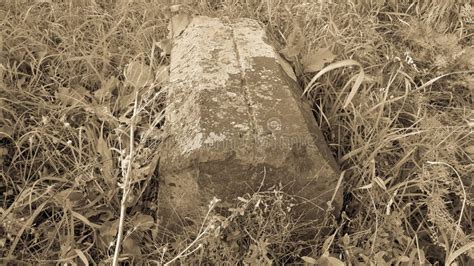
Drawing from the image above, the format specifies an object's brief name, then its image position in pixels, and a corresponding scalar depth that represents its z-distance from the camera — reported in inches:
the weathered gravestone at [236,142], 63.1
